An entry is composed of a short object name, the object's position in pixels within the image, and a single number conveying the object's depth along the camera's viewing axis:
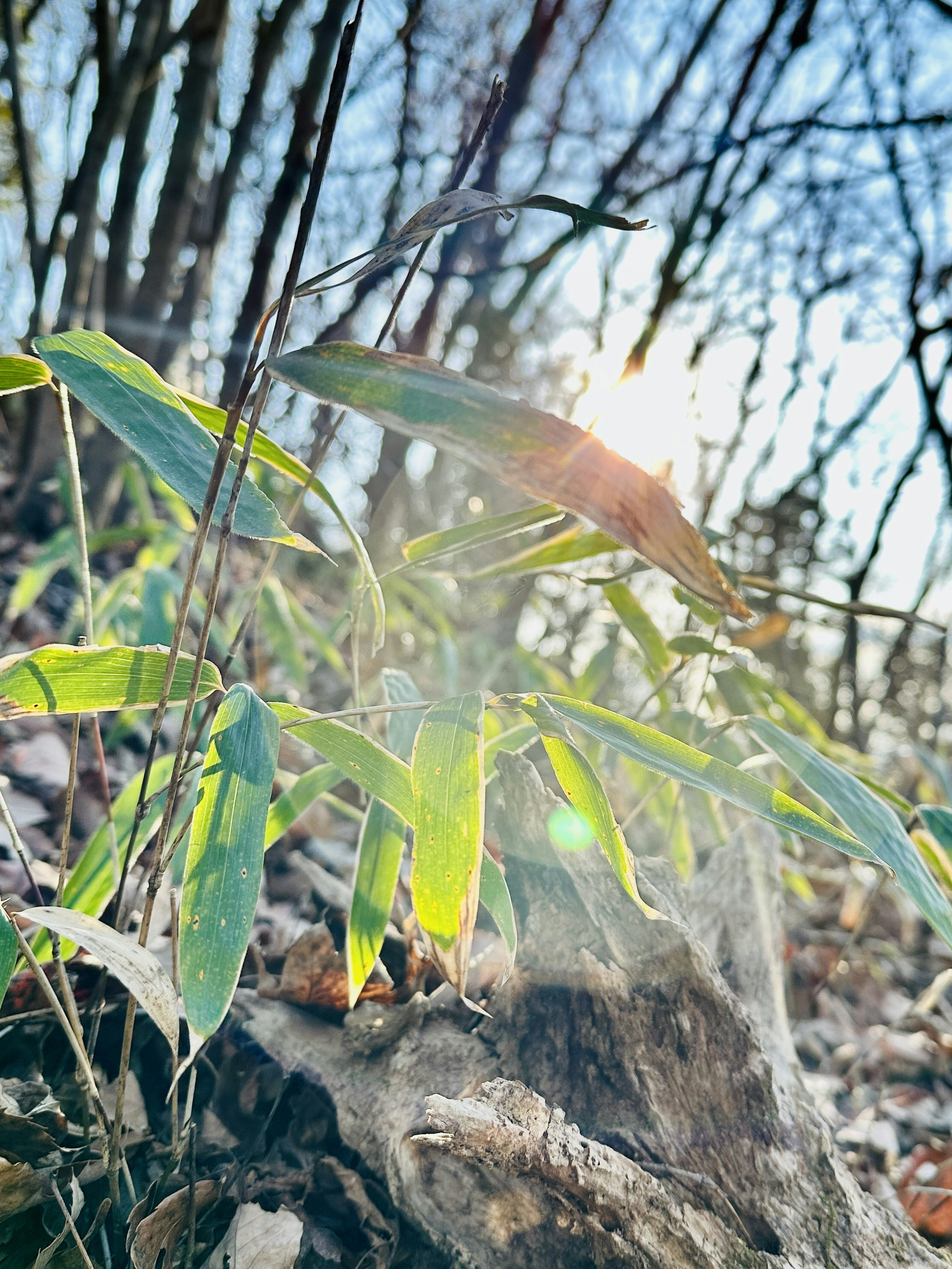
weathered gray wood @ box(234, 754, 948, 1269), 0.47
